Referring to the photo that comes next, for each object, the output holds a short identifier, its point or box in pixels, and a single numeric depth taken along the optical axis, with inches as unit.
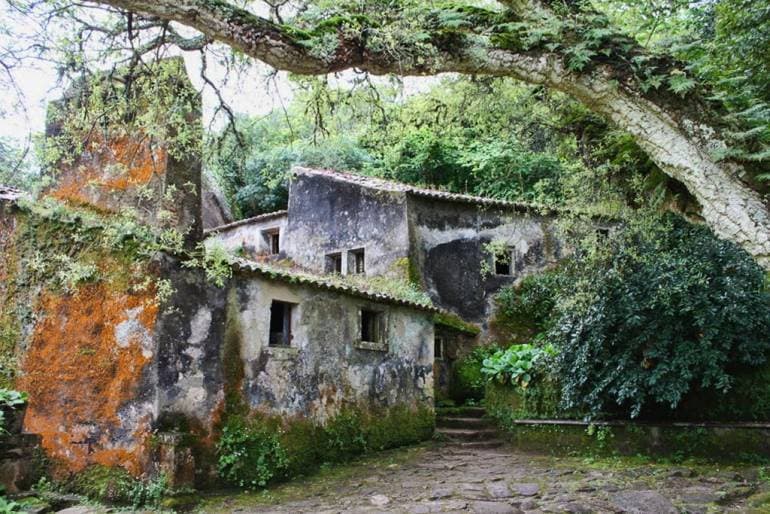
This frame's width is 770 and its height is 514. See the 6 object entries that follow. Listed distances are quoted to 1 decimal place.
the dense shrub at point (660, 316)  345.7
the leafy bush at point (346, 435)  416.2
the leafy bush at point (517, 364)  452.8
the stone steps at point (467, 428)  484.7
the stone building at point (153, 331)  327.3
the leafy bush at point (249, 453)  340.2
